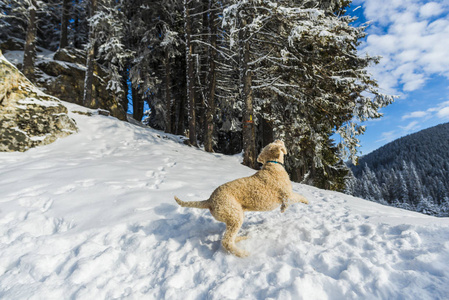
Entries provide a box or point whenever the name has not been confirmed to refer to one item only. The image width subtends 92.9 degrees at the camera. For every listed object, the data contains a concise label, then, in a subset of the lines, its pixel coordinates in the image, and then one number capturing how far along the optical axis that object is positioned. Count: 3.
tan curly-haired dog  2.44
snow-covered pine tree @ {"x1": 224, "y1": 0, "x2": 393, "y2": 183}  6.84
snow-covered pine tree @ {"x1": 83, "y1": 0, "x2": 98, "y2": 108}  12.30
